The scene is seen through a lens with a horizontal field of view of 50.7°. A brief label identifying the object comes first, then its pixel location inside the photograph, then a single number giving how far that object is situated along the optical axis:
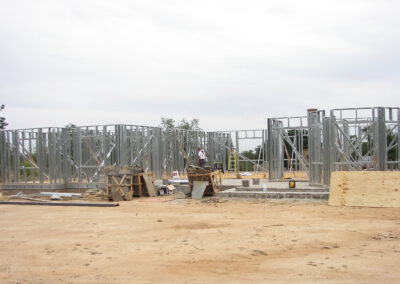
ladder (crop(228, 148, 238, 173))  27.84
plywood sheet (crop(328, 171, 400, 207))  11.88
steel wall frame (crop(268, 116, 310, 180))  19.16
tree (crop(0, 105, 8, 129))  29.52
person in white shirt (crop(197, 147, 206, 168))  20.02
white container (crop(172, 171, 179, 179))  20.87
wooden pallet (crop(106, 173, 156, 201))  14.90
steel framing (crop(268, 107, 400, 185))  14.09
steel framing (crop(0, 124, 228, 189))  18.11
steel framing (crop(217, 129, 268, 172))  26.76
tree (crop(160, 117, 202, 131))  37.06
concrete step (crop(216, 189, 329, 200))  13.32
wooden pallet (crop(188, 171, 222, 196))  14.91
